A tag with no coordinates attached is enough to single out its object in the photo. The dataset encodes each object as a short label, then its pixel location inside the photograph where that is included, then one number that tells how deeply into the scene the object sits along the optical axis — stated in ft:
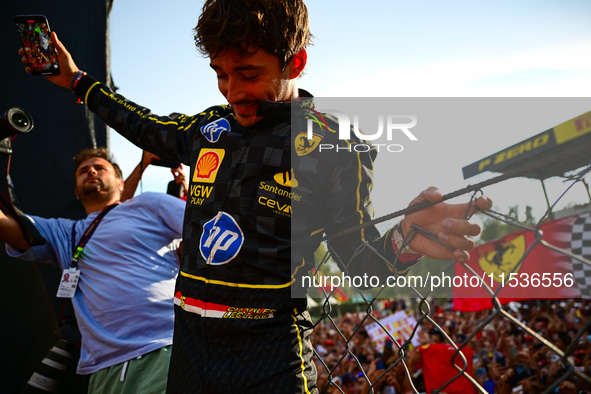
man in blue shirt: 6.90
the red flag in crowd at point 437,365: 15.98
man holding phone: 3.72
